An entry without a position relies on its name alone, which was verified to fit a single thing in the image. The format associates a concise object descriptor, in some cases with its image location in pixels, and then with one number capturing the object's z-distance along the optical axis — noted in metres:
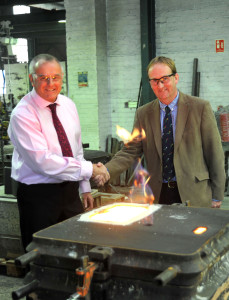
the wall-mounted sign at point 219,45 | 7.11
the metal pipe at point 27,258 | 1.51
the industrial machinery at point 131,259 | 1.45
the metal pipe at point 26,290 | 1.51
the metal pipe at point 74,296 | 1.46
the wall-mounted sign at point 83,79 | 7.84
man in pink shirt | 2.65
